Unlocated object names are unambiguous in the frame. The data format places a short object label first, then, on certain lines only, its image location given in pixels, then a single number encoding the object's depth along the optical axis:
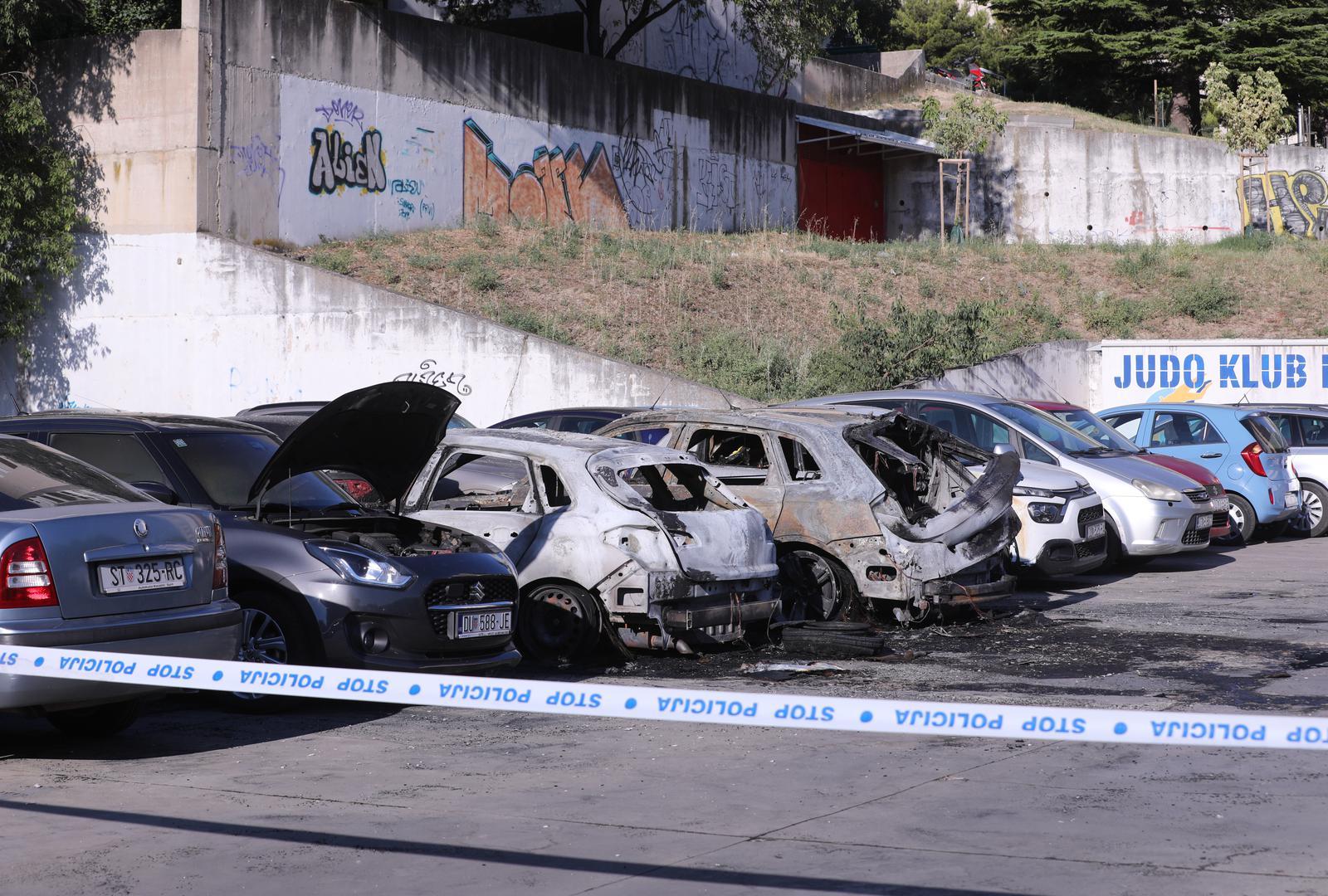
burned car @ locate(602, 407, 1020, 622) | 10.52
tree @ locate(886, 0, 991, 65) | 69.50
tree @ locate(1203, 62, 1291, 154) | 42.44
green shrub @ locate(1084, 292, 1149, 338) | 32.50
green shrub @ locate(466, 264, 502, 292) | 27.52
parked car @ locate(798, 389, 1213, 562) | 14.61
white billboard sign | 25.44
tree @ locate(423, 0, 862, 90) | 36.62
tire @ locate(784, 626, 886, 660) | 9.88
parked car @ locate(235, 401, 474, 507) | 12.92
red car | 15.58
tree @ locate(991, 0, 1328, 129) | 48.12
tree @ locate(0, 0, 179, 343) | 25.58
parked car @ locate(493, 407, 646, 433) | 15.81
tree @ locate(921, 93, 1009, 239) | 44.66
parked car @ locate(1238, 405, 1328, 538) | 18.84
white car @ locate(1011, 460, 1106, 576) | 13.16
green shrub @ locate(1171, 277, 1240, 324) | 33.41
